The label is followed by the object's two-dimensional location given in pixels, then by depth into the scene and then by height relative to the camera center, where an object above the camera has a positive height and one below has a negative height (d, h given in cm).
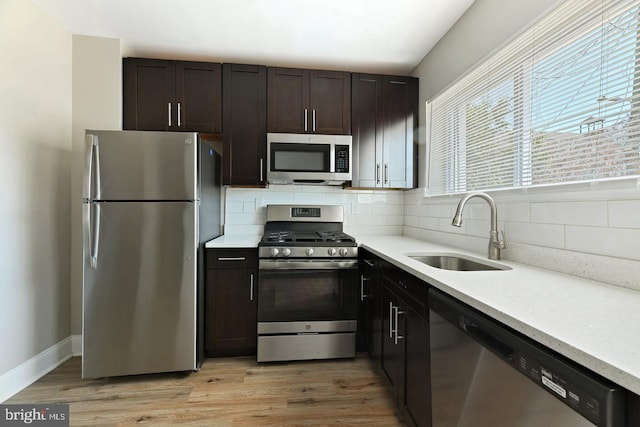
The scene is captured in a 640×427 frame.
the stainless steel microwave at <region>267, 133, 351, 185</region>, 239 +48
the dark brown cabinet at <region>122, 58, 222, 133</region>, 229 +100
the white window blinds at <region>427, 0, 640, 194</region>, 101 +52
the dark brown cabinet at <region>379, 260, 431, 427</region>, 125 -69
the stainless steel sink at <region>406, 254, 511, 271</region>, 157 -31
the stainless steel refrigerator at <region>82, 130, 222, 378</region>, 183 -28
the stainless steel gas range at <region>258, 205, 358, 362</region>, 211 -68
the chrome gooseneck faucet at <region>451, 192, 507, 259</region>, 150 -11
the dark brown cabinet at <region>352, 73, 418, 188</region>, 254 +77
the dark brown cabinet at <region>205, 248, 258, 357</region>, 212 -70
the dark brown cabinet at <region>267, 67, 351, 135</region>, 244 +101
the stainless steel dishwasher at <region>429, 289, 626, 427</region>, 55 -44
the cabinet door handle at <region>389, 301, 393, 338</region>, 166 -65
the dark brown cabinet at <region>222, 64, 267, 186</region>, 240 +79
